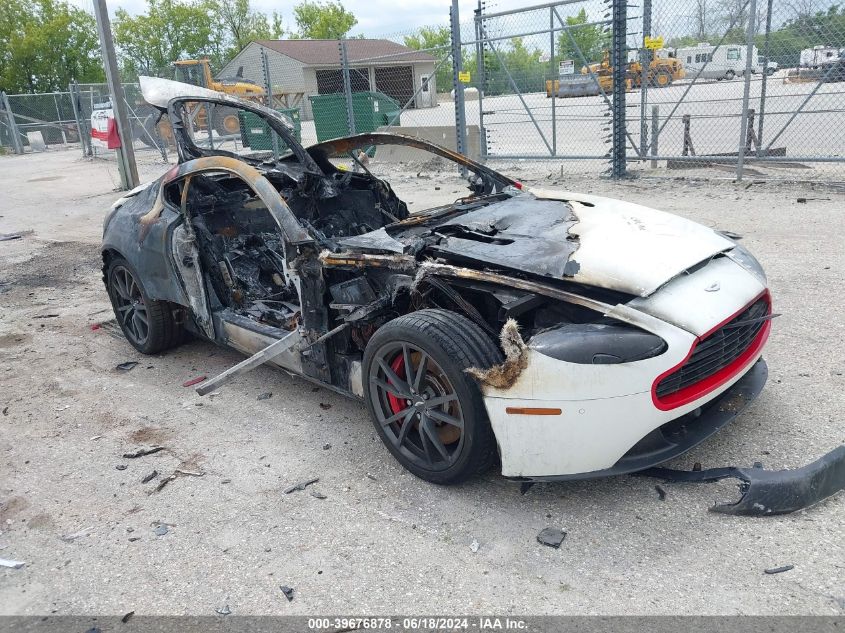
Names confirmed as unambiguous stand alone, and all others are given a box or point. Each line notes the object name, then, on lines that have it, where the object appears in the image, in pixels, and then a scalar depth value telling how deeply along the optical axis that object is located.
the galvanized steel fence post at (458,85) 11.36
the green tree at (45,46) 38.53
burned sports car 2.77
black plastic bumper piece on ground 2.81
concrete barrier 12.91
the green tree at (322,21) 63.31
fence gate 10.45
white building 37.00
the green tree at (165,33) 53.31
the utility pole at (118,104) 11.99
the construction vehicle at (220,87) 19.58
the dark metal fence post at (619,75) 10.05
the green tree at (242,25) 60.41
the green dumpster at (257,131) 15.83
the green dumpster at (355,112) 14.98
